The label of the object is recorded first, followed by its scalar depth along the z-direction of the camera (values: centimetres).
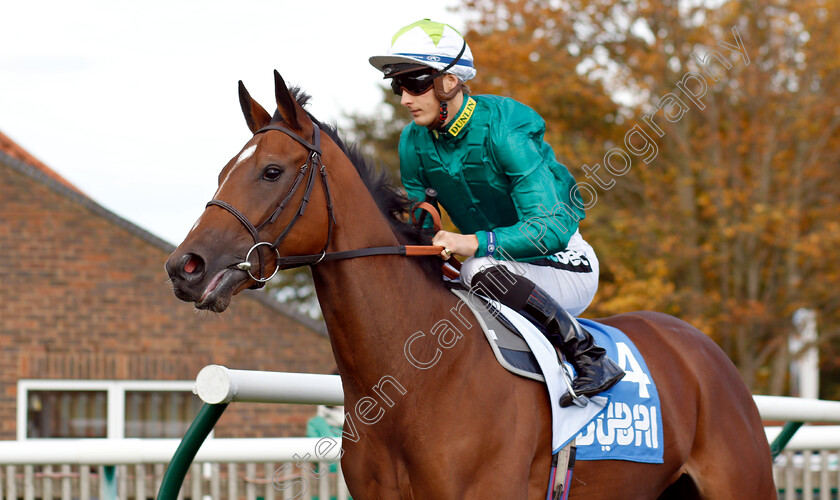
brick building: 2395
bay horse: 601
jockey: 721
